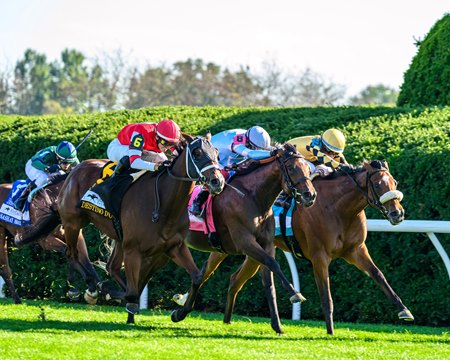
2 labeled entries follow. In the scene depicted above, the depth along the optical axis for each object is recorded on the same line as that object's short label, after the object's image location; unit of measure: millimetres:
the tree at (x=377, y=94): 142875
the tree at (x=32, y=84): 82081
